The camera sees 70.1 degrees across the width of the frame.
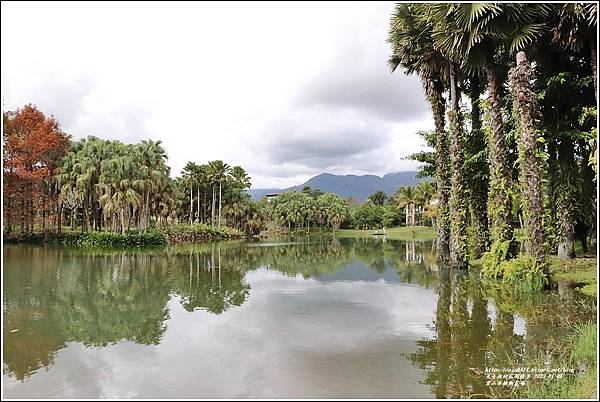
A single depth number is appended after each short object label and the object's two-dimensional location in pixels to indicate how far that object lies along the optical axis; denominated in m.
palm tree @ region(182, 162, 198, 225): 54.44
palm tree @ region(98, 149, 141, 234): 35.62
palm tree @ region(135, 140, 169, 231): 38.56
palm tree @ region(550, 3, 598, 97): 10.17
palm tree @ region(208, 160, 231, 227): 53.56
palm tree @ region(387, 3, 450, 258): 16.70
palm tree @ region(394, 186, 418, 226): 73.25
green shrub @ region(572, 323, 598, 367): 5.77
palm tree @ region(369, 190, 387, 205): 114.54
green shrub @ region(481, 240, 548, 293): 11.41
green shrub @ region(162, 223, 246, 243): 41.54
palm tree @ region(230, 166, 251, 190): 56.75
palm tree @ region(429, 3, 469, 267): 16.84
